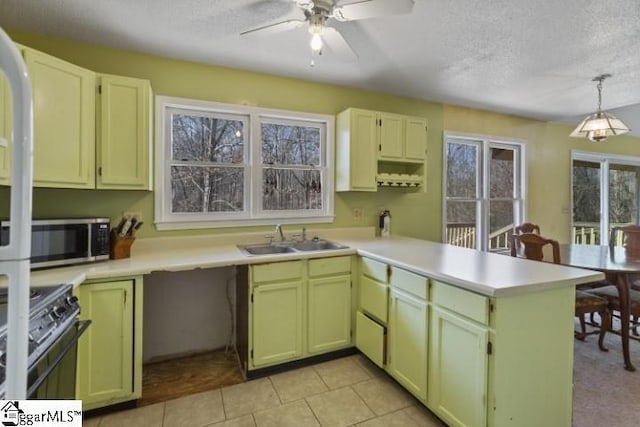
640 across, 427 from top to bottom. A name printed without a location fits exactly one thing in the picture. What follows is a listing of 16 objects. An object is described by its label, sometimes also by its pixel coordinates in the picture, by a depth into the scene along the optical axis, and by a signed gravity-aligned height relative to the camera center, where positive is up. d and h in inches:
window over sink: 101.4 +16.9
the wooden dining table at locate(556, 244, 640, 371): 92.2 -15.1
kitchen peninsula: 58.4 -22.6
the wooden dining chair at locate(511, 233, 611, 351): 97.0 -25.9
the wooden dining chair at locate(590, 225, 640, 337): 96.2 -25.2
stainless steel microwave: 69.2 -6.6
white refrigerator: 28.0 -1.7
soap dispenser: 129.2 -3.9
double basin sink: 103.0 -11.2
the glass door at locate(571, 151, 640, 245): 187.8 +13.8
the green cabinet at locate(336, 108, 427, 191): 114.3 +25.2
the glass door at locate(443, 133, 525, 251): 152.2 +12.4
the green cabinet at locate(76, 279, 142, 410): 70.1 -30.4
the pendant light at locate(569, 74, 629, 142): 111.1 +32.0
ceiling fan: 59.2 +40.5
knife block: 84.1 -8.9
